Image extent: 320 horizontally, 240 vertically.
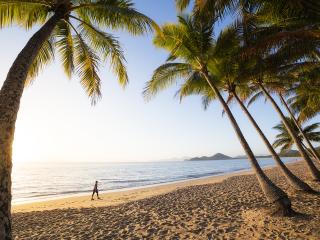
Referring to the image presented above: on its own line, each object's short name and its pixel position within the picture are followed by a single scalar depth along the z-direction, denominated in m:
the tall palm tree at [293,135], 12.65
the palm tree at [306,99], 11.83
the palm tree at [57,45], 3.61
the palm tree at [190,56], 9.40
